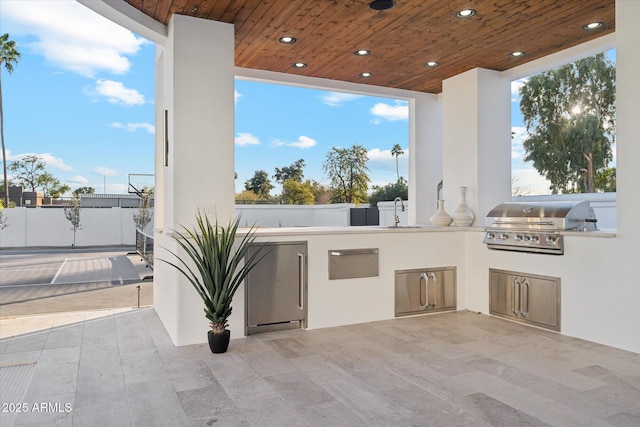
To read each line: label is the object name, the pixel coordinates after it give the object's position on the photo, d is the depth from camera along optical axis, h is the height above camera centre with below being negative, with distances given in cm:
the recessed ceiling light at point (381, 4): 354 +164
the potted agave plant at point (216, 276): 342 -48
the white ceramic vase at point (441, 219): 516 -8
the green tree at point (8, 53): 1819 +647
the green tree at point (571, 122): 852 +186
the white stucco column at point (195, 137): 374 +65
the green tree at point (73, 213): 1731 +2
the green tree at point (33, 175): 2320 +199
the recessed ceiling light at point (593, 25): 398 +165
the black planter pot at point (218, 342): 341 -97
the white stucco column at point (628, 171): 337 +30
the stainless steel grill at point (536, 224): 394 -11
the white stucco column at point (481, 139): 517 +84
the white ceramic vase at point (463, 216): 513 -4
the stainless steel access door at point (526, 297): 399 -80
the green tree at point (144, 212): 1594 +4
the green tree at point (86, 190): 2489 +129
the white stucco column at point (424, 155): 640 +81
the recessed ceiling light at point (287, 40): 429 +164
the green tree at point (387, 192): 1551 +72
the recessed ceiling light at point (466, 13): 370 +164
